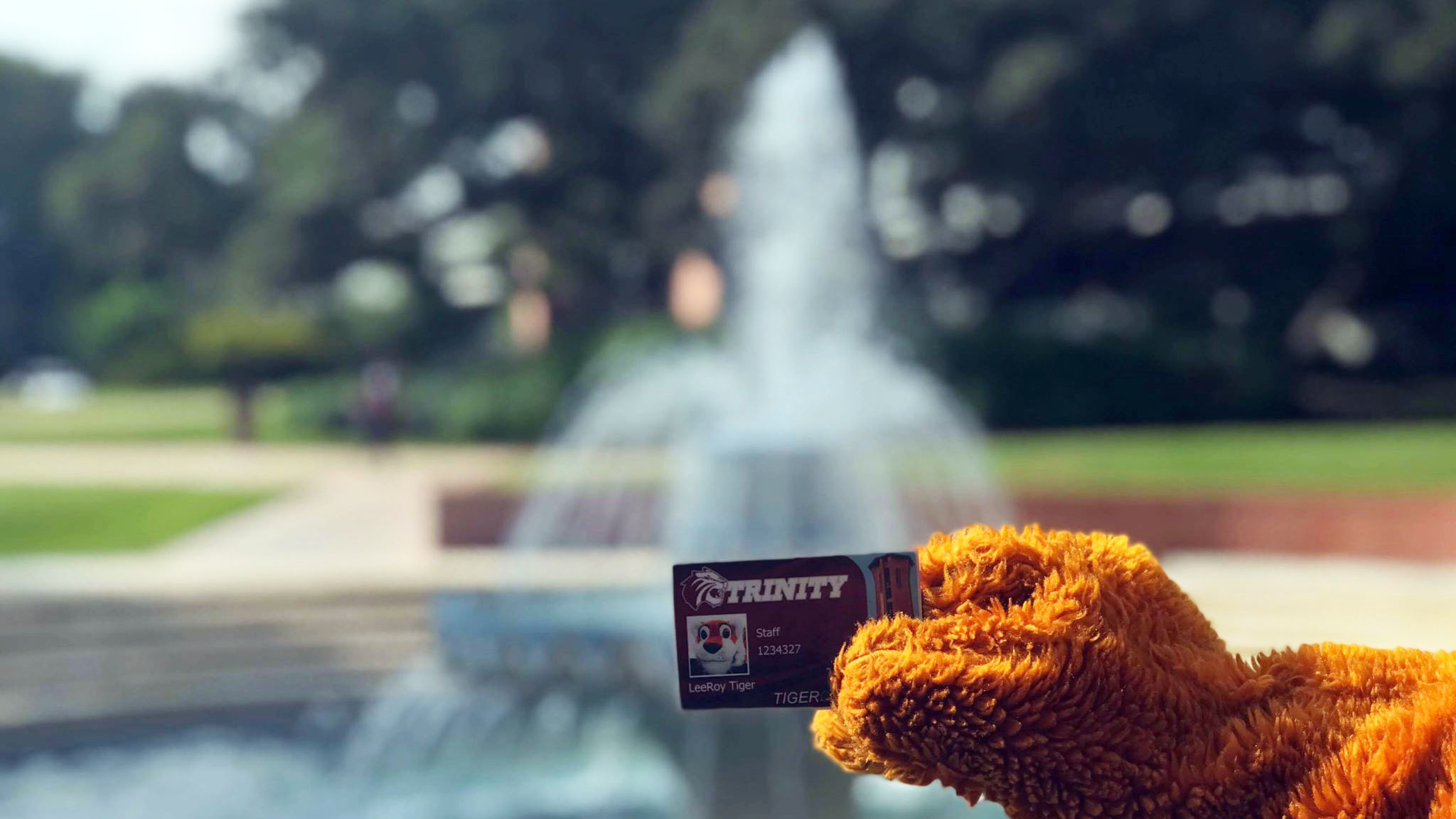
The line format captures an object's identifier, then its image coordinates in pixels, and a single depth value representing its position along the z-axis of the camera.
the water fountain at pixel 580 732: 6.18
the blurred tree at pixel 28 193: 36.12
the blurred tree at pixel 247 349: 21.77
